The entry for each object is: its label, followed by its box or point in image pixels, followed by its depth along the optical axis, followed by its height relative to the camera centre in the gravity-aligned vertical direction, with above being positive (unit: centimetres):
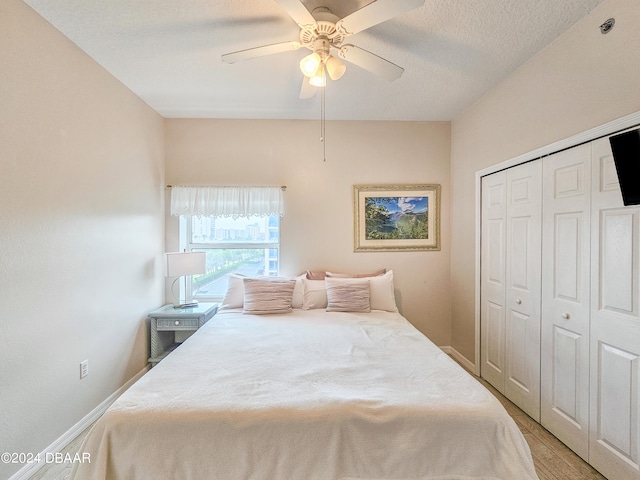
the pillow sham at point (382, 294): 294 -54
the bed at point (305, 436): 126 -83
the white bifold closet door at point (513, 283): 221 -37
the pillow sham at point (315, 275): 323 -39
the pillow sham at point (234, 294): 297 -55
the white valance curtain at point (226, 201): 329 +41
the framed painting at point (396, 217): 341 +25
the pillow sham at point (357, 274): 318 -38
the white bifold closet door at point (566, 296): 181 -37
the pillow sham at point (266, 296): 279 -54
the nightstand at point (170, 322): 286 -79
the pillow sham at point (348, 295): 284 -54
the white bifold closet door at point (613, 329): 155 -49
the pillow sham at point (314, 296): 299 -57
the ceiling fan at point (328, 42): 142 +108
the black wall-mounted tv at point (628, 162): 149 +38
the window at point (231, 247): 346 -9
